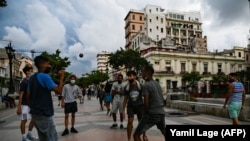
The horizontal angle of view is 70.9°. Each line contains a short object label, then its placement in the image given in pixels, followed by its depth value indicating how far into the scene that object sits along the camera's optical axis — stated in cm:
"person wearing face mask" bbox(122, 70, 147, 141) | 413
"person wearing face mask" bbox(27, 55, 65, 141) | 263
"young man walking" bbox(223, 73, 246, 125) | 427
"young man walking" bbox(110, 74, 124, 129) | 554
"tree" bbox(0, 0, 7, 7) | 759
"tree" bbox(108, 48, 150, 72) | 2927
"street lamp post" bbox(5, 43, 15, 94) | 1388
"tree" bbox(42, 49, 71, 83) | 3614
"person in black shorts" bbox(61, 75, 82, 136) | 500
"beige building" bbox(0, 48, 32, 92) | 3801
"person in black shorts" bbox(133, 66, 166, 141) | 321
